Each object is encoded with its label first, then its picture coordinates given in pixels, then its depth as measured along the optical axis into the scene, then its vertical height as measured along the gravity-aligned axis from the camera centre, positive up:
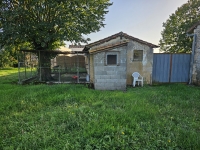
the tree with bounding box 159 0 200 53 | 14.98 +4.91
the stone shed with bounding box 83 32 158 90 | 7.15 +0.04
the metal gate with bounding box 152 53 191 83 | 8.40 +0.09
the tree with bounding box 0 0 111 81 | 7.72 +2.87
